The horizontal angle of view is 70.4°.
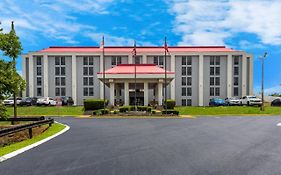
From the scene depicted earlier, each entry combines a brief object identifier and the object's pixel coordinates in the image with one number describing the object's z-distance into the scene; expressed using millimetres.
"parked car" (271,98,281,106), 32974
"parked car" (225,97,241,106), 34742
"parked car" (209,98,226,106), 35921
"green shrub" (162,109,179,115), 22759
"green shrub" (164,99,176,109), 26972
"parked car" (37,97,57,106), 32789
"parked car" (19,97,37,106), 32877
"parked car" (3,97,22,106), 31865
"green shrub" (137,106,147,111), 24536
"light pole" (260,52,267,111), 27311
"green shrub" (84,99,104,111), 24872
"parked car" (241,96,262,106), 31964
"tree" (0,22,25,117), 12799
